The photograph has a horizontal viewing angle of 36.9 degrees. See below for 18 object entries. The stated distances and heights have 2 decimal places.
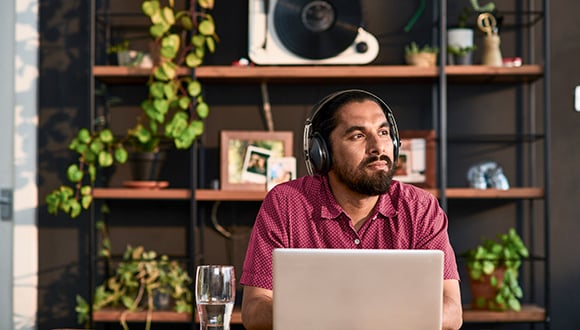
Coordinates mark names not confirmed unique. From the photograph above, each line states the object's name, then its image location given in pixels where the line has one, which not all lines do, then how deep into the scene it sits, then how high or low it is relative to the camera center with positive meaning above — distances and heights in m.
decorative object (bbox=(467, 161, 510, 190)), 3.87 -0.03
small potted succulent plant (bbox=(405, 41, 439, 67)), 3.85 +0.51
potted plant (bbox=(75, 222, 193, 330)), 3.83 -0.53
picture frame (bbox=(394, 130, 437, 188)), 3.90 +0.05
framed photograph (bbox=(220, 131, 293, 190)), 3.91 +0.08
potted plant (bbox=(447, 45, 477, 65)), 3.86 +0.52
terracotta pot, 3.76 -0.51
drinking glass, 1.52 -0.22
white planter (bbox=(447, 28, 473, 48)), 3.88 +0.60
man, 2.03 -0.08
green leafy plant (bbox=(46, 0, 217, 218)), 3.78 +0.27
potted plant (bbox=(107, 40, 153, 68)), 3.92 +0.50
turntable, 3.87 +0.60
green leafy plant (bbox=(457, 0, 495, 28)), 4.00 +0.75
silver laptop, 1.42 -0.20
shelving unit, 3.74 +0.25
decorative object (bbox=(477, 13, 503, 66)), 3.85 +0.58
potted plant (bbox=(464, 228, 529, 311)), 3.74 -0.44
